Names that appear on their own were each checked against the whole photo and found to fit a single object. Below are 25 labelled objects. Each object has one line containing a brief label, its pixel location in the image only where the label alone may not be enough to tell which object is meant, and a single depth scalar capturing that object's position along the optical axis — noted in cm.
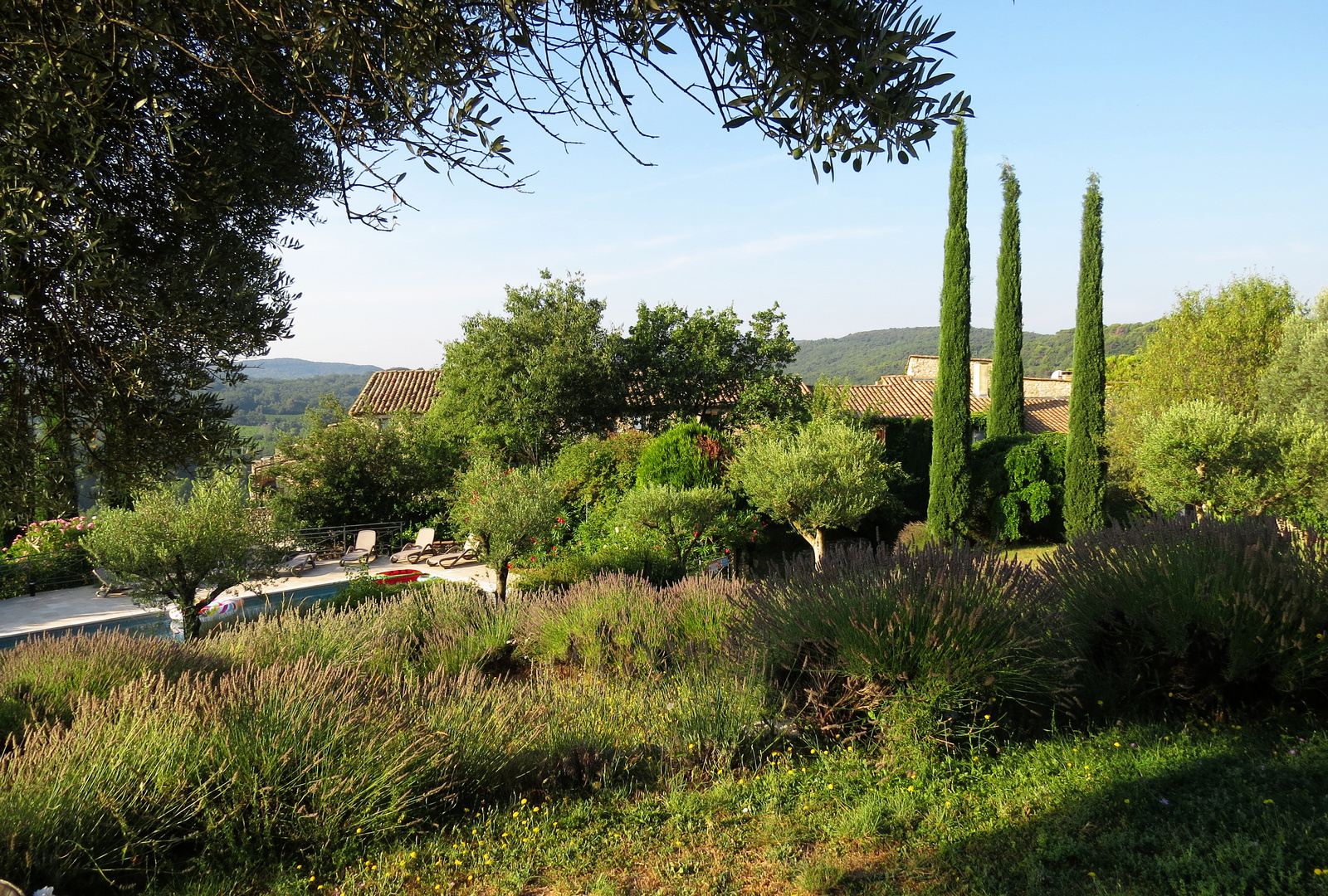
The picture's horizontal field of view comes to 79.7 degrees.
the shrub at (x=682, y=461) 1337
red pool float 1059
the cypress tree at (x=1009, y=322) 2114
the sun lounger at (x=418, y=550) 1670
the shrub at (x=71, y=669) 449
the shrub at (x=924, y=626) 425
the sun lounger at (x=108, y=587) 1337
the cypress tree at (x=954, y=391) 1856
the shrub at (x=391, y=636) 566
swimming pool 1097
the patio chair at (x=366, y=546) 1766
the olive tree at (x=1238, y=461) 1434
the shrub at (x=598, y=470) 1452
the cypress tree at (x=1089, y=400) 1795
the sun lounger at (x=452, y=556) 1617
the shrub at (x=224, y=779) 311
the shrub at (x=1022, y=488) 1894
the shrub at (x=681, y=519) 1091
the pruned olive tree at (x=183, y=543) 875
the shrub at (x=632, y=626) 590
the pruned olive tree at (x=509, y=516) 1002
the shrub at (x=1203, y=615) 438
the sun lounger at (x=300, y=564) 1566
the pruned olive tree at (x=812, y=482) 1266
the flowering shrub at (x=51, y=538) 1503
